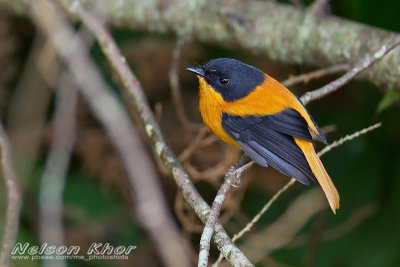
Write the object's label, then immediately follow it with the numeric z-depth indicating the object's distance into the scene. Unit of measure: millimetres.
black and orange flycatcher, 6141
